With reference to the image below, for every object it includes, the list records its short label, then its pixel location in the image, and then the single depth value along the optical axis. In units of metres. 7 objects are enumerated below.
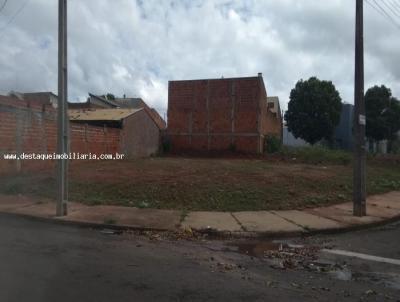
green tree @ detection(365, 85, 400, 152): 50.75
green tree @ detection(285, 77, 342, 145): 48.28
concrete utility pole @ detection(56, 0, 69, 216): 10.76
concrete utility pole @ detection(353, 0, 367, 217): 12.11
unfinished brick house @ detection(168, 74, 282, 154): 31.53
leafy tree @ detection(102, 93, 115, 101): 63.61
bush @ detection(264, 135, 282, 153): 33.38
